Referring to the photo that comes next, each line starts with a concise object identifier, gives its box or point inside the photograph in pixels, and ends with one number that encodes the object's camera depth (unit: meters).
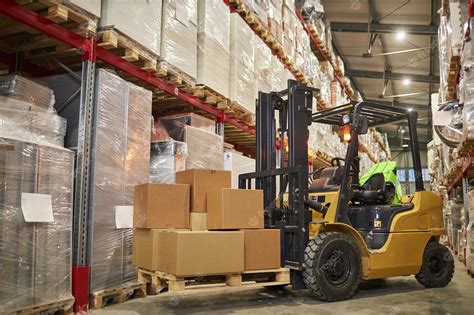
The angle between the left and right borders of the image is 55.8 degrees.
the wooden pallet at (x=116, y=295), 4.06
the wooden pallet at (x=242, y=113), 6.55
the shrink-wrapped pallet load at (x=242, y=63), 6.37
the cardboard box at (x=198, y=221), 4.06
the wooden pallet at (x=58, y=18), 3.72
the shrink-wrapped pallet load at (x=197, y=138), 5.68
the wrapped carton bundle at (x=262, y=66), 7.15
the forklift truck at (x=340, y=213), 4.32
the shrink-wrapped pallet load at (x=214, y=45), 5.68
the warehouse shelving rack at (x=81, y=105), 3.73
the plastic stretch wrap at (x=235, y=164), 6.61
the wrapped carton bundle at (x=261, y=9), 7.32
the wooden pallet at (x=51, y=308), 3.38
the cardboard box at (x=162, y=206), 3.96
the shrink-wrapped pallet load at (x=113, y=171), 4.17
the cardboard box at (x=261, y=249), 3.95
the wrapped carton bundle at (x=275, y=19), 7.85
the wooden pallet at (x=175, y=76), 5.03
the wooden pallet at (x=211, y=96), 5.80
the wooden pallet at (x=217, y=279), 3.55
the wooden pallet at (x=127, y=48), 4.22
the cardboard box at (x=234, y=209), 3.92
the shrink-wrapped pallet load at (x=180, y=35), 5.01
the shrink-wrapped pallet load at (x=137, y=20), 4.23
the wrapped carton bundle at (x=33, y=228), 3.31
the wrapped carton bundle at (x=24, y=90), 3.84
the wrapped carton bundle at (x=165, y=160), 5.21
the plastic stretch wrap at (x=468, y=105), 4.18
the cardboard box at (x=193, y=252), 3.53
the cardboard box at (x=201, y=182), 4.12
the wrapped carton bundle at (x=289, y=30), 8.57
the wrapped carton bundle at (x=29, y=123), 3.59
